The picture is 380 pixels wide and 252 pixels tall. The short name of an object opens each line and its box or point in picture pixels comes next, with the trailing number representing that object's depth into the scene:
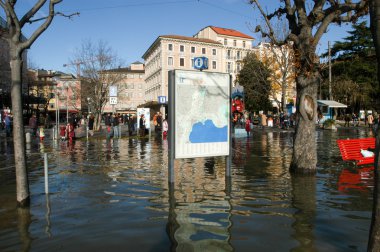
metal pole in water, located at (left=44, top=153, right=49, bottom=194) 7.54
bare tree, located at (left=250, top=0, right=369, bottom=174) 9.57
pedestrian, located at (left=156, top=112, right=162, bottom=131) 33.80
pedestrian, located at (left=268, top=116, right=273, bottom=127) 44.05
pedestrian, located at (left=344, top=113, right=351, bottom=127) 43.34
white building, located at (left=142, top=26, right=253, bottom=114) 91.44
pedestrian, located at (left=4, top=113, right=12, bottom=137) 28.36
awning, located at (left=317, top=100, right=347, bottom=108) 43.84
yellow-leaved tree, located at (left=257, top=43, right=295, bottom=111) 42.03
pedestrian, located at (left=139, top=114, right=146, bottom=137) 27.78
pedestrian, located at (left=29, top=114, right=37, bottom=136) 29.55
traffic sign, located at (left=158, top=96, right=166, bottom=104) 31.58
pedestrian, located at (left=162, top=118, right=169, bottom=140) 26.47
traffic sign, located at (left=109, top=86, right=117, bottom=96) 25.06
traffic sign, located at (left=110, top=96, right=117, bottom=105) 25.20
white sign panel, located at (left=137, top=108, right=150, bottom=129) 28.70
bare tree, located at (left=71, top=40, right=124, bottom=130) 40.31
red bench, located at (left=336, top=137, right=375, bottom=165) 11.81
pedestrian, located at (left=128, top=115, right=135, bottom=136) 29.33
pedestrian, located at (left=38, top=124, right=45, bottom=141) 24.73
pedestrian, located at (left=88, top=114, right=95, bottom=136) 29.23
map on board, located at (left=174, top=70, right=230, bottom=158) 8.31
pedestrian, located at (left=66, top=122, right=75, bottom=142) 24.59
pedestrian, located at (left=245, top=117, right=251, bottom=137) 26.01
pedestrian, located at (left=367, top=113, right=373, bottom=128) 39.61
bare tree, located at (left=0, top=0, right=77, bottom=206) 6.80
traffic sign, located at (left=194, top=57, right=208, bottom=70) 9.30
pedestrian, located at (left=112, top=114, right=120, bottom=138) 26.44
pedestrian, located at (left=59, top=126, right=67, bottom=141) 25.12
